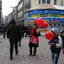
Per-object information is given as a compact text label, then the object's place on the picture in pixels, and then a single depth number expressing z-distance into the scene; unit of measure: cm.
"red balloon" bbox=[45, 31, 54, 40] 279
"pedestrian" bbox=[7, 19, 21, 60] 412
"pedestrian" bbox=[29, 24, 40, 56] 446
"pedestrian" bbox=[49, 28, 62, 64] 279
